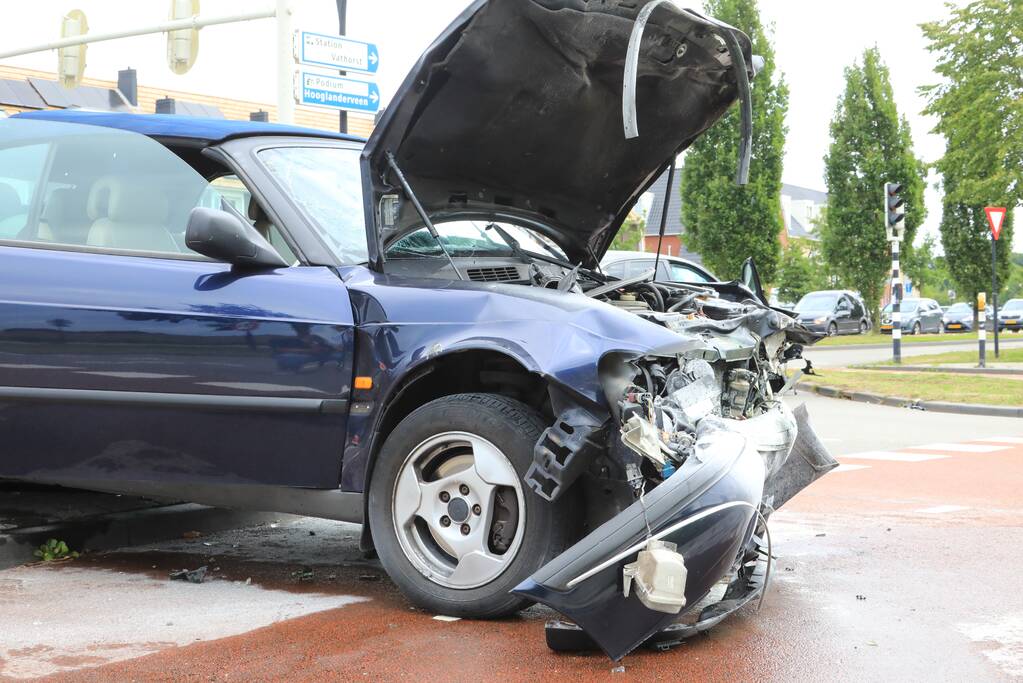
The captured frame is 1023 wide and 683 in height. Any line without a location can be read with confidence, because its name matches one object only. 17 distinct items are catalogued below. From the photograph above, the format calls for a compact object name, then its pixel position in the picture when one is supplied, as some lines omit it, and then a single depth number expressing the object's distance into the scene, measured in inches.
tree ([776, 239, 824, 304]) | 2379.4
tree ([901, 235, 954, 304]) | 2699.3
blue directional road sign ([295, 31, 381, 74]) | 585.0
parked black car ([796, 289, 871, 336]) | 1620.3
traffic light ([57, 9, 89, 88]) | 834.2
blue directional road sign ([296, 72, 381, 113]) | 577.6
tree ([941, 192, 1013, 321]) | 1726.1
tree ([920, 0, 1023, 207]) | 1027.3
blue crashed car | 157.0
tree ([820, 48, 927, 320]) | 1748.3
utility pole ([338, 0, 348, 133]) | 629.9
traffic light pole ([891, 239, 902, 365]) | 960.3
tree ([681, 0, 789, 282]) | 1547.7
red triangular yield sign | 849.3
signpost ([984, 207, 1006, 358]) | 849.5
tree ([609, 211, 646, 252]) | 1790.1
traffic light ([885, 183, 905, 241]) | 901.8
